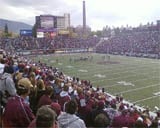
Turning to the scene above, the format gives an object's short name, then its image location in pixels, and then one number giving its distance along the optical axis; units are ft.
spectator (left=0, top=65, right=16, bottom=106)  8.93
